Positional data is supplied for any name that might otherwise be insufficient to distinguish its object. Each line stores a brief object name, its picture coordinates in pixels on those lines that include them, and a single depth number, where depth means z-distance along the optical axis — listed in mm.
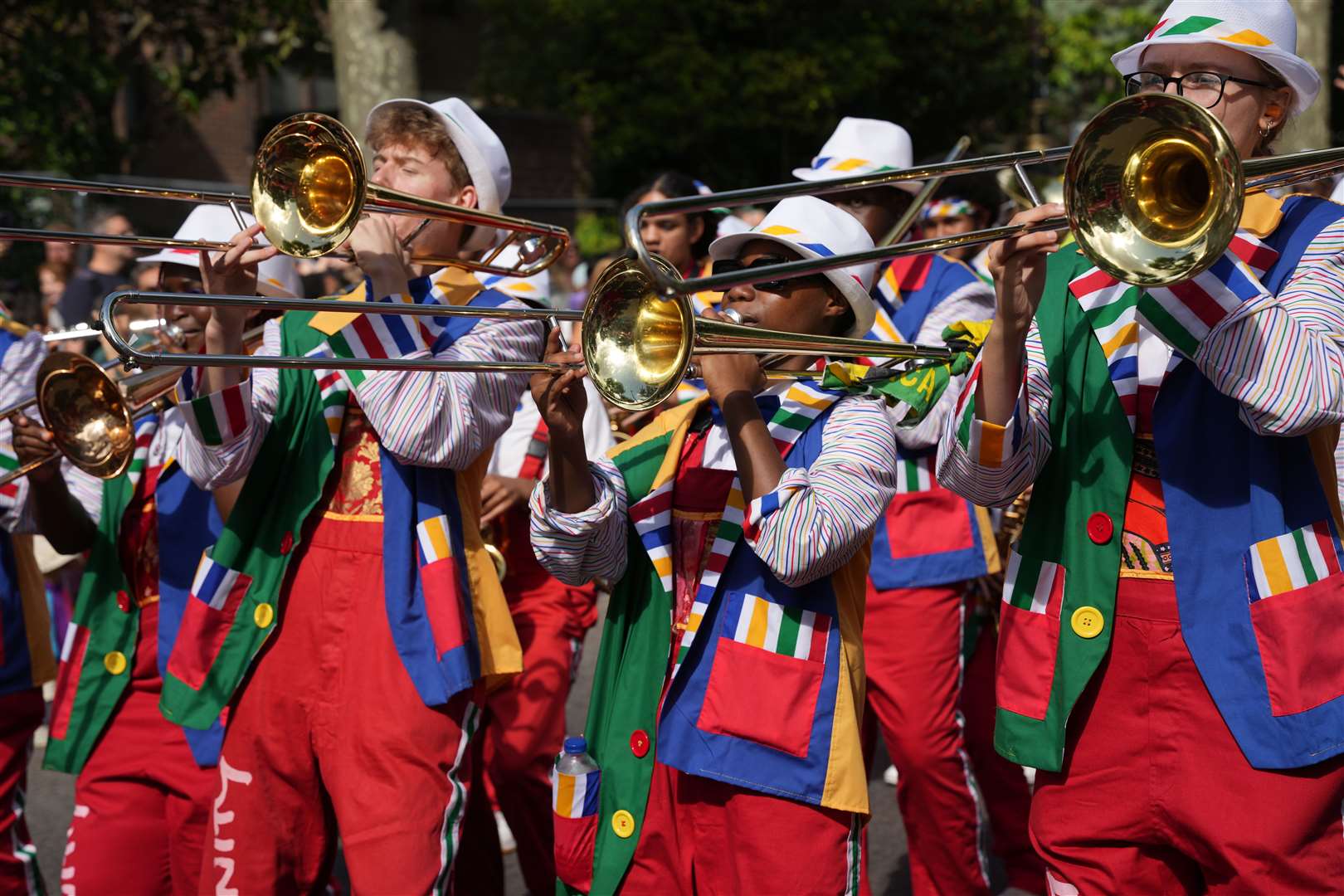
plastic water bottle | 6027
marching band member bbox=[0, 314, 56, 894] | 8086
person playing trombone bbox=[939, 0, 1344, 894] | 5039
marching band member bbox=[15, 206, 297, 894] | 7523
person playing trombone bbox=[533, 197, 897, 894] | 5734
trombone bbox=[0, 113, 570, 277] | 6473
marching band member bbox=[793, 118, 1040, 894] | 8852
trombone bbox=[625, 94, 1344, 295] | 4719
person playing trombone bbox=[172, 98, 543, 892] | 6633
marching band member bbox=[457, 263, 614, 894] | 8930
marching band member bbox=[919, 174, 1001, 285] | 12227
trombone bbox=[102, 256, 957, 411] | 5539
